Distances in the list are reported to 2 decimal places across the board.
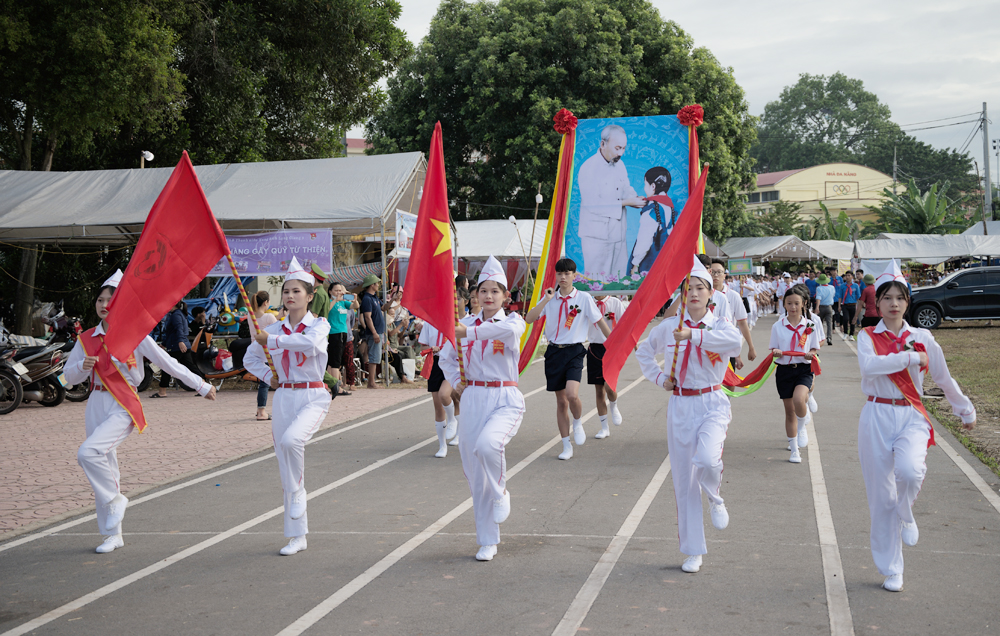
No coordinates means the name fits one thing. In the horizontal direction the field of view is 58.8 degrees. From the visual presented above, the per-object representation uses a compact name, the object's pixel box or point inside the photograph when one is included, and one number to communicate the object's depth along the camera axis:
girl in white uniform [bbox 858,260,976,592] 4.91
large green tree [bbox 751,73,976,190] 97.00
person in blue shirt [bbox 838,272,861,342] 24.58
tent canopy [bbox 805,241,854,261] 47.56
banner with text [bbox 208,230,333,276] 15.18
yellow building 80.12
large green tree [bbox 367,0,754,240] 32.78
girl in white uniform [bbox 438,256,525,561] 5.68
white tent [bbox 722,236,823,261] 44.56
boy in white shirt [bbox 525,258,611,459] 9.31
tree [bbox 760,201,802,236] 59.00
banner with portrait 11.05
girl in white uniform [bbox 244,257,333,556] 5.89
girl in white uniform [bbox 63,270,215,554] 6.05
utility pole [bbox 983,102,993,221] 41.84
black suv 26.02
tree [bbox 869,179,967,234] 46.12
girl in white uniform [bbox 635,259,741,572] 5.29
